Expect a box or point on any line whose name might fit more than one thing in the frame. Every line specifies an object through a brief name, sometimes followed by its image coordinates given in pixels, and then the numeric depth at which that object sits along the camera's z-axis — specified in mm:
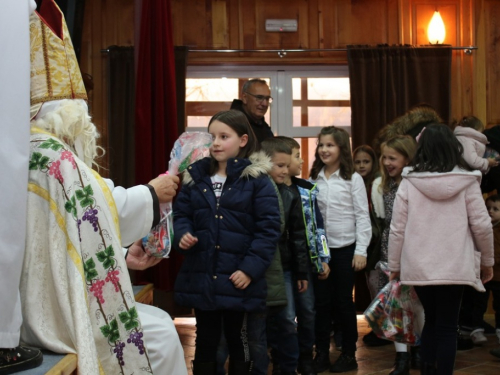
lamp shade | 6113
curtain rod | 6020
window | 6254
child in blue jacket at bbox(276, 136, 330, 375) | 4016
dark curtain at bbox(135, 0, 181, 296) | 5000
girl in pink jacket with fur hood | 3500
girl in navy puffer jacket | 3267
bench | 1615
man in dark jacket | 4828
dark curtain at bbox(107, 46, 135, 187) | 5938
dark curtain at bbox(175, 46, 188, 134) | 5938
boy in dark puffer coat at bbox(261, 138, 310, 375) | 3824
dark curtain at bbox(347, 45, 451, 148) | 6059
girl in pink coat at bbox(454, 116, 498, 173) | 4902
